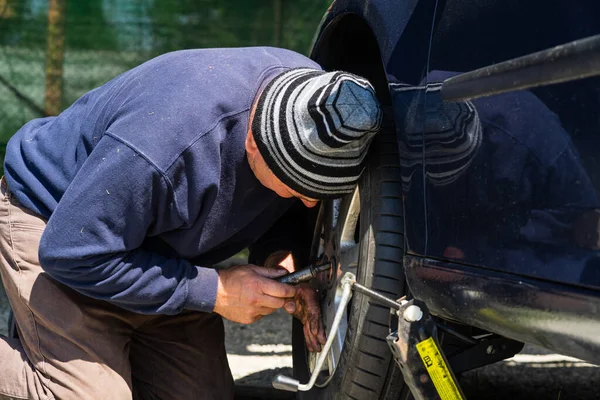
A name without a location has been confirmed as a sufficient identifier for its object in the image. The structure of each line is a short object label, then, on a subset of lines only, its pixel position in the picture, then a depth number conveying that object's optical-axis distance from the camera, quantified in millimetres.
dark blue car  1214
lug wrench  1711
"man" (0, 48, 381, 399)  1805
